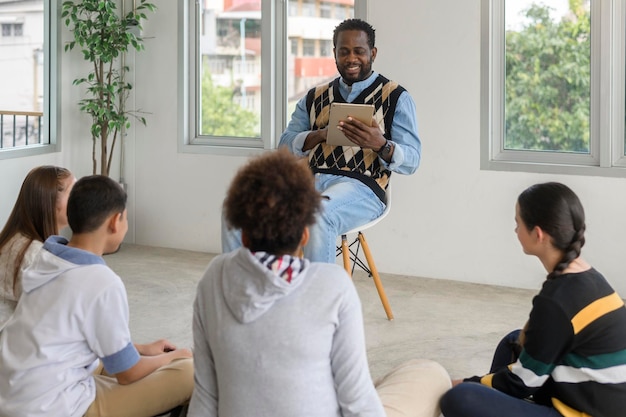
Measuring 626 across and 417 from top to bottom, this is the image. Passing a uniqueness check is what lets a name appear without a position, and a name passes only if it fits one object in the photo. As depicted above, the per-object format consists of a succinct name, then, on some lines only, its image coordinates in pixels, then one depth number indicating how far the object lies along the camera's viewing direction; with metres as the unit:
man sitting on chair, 3.65
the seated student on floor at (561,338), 2.15
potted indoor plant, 5.36
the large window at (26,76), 5.36
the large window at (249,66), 5.30
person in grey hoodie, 1.78
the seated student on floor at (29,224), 2.70
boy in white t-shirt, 2.12
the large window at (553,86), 4.49
